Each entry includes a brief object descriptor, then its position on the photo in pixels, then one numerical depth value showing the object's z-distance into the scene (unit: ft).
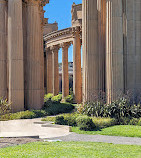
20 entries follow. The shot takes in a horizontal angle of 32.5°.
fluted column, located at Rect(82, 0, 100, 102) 83.35
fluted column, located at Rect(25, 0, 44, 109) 101.81
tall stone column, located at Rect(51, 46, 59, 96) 176.65
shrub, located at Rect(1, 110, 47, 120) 83.59
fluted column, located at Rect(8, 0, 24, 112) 94.84
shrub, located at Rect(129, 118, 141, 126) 64.23
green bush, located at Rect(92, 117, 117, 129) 61.09
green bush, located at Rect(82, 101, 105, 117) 73.46
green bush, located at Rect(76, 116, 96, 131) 57.52
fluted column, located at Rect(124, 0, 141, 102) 82.84
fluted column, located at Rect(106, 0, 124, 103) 77.71
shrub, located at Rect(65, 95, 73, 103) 155.02
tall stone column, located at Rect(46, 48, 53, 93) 189.37
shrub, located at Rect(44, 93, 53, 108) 112.23
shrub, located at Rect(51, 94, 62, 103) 154.71
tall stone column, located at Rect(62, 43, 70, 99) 168.04
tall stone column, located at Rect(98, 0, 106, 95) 84.07
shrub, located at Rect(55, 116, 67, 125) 66.44
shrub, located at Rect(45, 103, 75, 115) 98.85
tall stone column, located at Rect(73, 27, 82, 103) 153.38
